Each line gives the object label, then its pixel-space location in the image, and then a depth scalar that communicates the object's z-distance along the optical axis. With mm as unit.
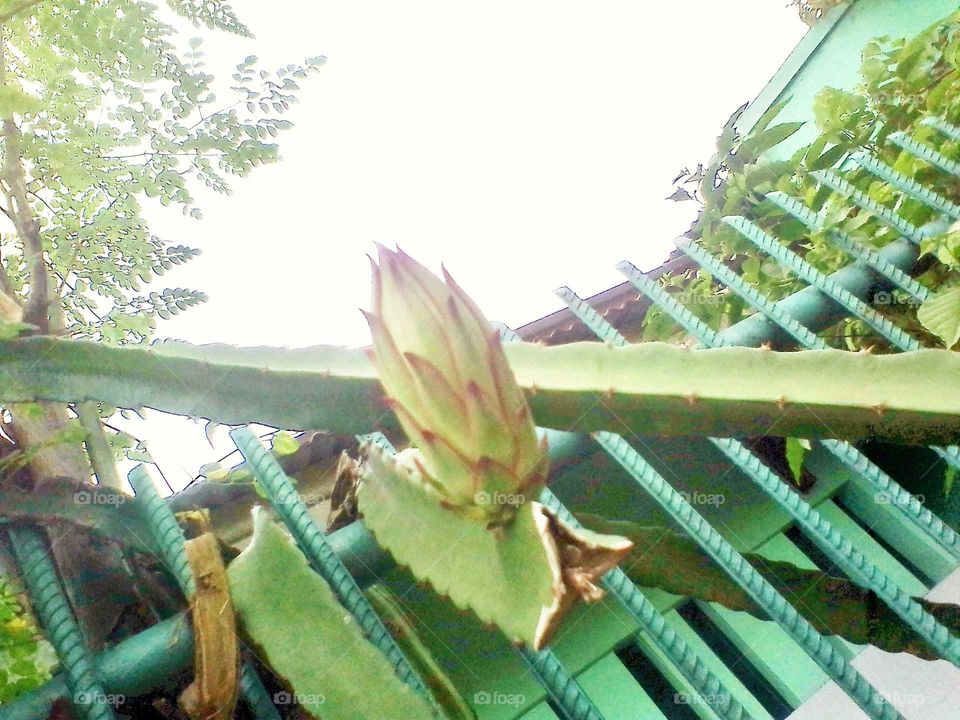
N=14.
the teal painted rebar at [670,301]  1043
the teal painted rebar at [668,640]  664
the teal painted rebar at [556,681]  655
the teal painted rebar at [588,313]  1029
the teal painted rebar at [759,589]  697
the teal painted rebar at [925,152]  1326
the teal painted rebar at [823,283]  1069
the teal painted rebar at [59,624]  592
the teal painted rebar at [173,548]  630
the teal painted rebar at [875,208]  1240
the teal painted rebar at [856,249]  1159
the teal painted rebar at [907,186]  1255
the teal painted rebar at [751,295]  1026
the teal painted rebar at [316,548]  656
